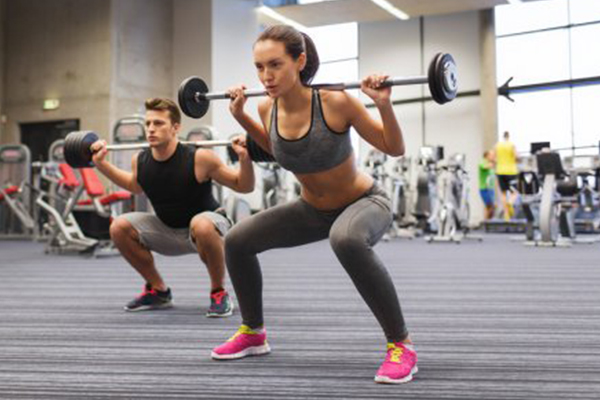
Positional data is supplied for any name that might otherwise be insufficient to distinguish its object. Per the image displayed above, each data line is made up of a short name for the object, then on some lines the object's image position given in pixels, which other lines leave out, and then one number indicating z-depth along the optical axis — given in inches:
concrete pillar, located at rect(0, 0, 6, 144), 380.2
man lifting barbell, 95.1
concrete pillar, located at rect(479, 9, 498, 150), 434.9
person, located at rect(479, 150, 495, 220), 372.5
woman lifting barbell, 59.8
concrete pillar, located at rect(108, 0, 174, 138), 358.9
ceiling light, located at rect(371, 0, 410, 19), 406.3
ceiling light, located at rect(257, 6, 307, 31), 409.8
